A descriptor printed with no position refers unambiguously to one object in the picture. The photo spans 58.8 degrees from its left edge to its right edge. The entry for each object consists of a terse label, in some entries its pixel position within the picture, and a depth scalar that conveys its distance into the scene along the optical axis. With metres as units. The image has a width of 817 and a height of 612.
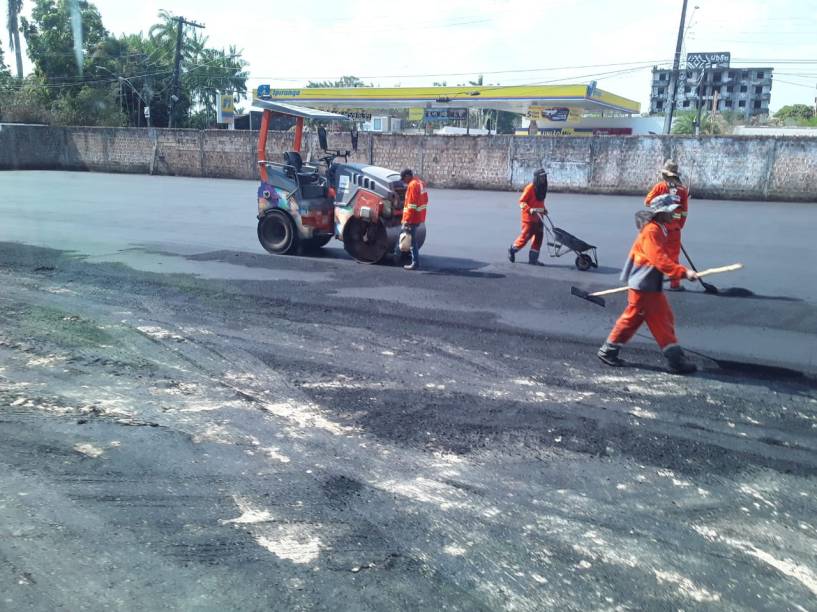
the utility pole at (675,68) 34.41
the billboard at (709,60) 59.62
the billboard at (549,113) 49.84
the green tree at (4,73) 50.69
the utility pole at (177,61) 41.19
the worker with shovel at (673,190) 9.72
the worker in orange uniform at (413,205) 10.99
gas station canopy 45.31
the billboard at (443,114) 51.20
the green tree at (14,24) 47.03
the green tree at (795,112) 74.06
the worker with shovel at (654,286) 6.48
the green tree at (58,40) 41.66
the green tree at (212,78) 65.62
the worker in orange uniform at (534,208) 11.80
